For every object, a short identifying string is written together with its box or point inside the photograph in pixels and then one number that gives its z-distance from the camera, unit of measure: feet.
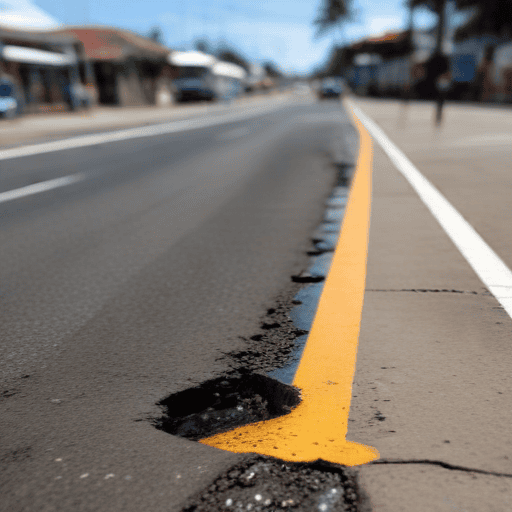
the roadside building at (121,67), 118.01
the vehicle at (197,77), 140.05
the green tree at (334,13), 301.02
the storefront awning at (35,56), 77.92
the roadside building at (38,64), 79.66
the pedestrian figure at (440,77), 47.88
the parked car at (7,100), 65.62
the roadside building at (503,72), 109.50
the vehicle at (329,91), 145.59
